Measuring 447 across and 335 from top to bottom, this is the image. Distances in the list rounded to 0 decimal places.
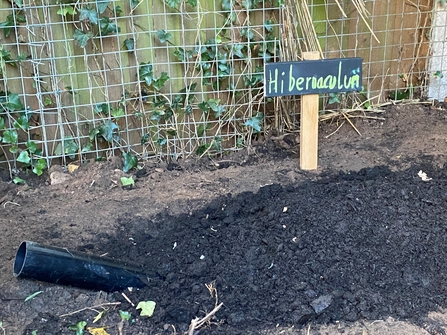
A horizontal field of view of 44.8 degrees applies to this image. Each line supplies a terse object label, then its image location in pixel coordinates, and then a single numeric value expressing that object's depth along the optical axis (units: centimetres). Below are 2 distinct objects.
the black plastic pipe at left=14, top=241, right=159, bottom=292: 218
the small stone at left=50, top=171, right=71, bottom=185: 330
